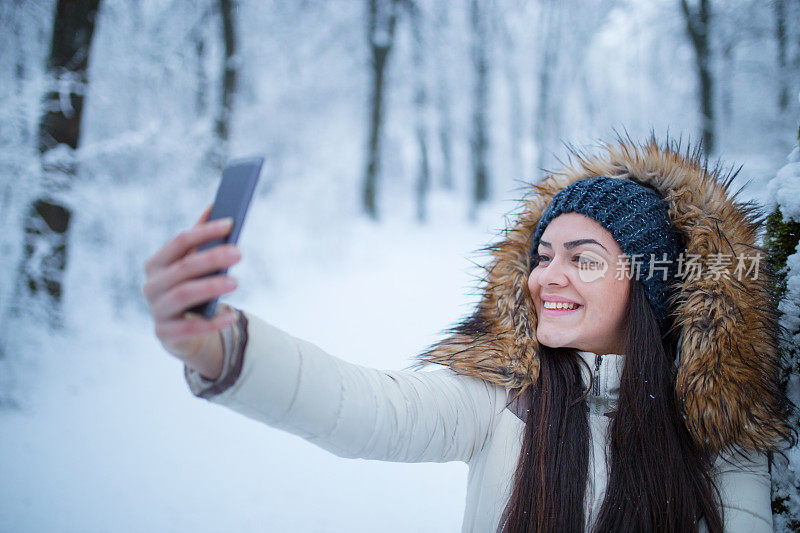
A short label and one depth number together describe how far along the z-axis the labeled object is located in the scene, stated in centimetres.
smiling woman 123
